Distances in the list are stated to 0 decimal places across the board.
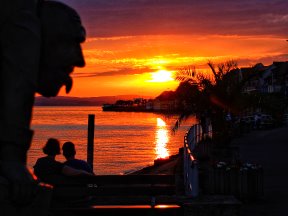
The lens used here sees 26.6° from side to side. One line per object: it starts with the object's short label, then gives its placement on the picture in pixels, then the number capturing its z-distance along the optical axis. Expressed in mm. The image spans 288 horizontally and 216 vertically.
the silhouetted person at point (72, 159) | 8859
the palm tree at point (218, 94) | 19656
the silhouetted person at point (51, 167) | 7770
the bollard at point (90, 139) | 21156
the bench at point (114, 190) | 6730
